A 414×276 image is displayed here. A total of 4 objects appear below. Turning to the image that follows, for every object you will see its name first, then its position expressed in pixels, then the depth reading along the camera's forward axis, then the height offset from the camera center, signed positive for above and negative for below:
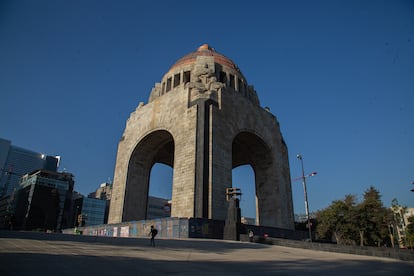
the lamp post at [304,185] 26.84 +4.43
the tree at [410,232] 47.50 +0.20
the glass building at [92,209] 82.50 +5.25
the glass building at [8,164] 167.00 +40.94
